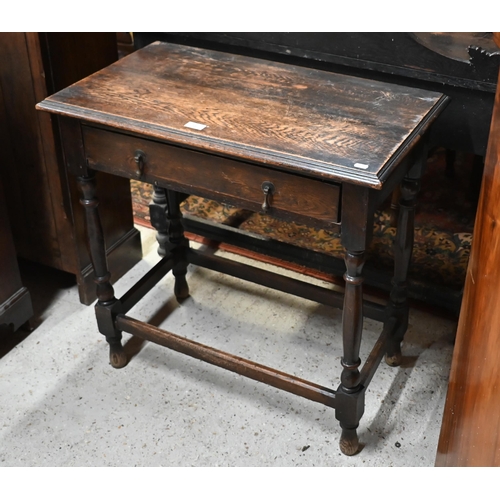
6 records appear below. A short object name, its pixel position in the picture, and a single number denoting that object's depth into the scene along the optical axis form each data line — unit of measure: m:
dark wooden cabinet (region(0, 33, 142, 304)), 2.27
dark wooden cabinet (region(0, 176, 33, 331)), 2.35
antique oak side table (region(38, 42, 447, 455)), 1.69
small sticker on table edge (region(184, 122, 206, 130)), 1.77
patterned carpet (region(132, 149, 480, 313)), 2.73
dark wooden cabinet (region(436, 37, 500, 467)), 1.11
